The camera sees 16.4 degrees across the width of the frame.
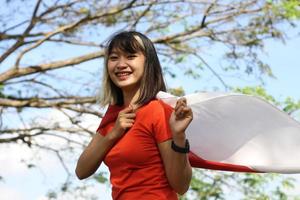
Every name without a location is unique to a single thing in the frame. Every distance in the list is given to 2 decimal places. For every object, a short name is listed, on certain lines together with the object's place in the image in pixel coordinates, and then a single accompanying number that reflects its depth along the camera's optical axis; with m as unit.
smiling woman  3.46
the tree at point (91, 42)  11.88
